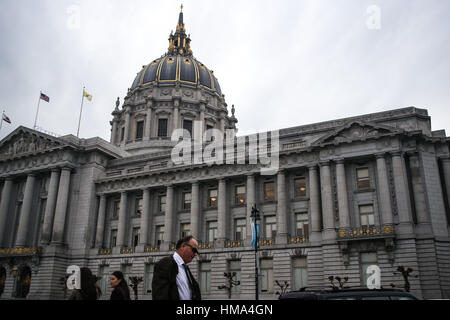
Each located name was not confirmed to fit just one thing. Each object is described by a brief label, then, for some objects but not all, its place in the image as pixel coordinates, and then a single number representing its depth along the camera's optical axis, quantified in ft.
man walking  20.67
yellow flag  204.09
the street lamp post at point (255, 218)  91.18
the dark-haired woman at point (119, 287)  25.81
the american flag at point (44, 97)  188.85
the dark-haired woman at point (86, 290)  27.53
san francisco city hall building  122.42
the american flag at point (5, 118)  192.75
